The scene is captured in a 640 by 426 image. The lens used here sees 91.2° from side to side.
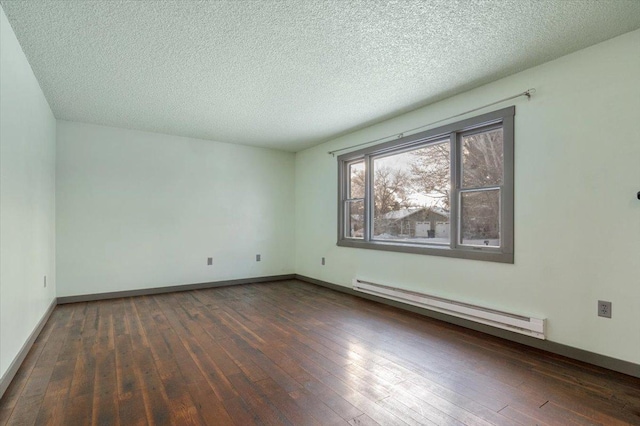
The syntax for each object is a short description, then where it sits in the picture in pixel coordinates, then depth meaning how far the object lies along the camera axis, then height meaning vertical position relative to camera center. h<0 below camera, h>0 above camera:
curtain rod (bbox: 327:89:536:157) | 2.82 +1.03
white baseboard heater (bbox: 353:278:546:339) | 2.70 -1.01
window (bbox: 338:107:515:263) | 3.09 +0.23
